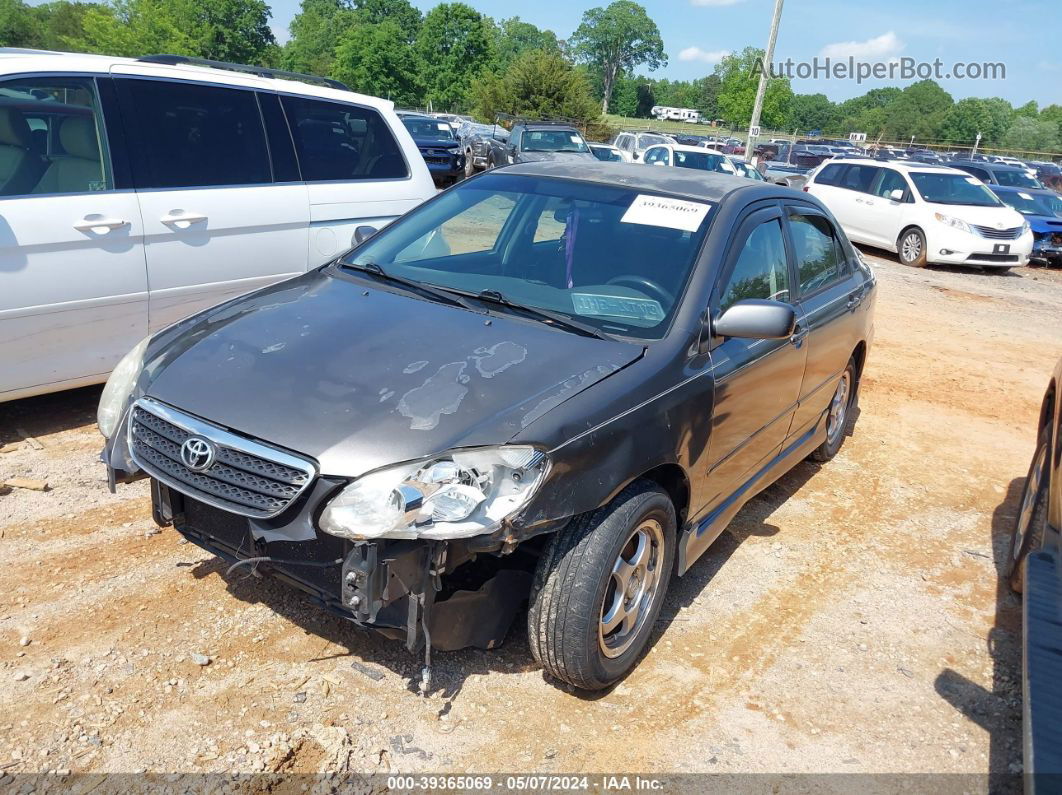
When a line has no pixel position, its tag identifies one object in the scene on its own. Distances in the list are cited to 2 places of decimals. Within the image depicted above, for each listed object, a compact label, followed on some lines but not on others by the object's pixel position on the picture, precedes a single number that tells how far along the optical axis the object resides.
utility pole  23.30
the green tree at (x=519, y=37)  137.50
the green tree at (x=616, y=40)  133.25
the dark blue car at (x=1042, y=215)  16.55
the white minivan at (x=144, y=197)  4.34
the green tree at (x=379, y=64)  63.28
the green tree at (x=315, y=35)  94.25
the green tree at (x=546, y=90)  43.31
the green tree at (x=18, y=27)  82.69
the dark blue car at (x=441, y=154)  18.42
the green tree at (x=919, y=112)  95.19
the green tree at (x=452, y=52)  68.81
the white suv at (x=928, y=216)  14.56
